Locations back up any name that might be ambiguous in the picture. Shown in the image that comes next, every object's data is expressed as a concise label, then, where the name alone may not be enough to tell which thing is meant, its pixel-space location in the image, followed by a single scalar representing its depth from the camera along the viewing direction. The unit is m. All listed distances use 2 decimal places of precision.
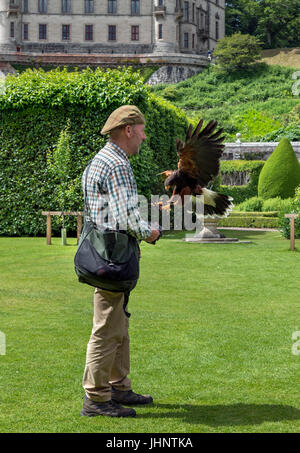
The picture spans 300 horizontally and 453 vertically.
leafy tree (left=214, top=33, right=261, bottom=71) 74.62
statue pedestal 17.41
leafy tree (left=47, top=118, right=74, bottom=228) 17.09
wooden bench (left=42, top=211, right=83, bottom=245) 16.30
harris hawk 7.02
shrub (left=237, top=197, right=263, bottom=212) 27.27
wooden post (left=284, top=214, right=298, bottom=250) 15.29
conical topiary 27.01
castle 79.69
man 4.43
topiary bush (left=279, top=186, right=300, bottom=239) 17.94
